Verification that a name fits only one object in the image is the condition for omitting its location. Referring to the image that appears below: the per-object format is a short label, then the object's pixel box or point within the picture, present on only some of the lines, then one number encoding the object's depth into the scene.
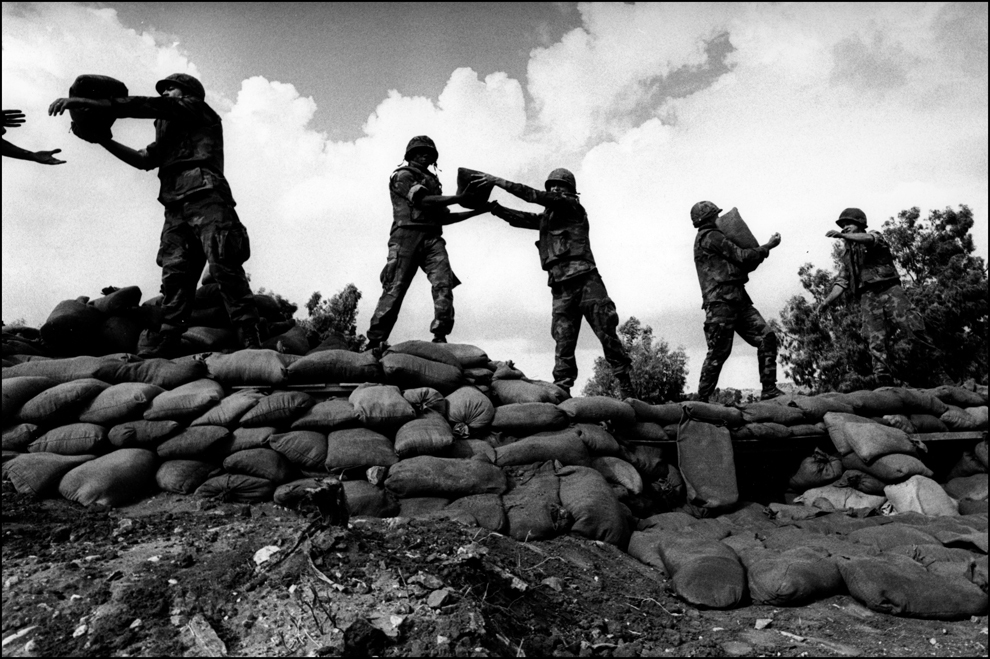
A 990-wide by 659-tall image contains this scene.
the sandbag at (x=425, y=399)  4.91
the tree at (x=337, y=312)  10.59
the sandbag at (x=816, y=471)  5.86
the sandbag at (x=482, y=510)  3.96
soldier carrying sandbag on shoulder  6.73
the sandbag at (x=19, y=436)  4.31
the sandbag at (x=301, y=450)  4.30
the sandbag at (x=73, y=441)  4.25
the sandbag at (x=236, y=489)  4.06
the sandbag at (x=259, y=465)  4.17
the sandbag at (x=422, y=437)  4.45
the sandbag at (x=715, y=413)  5.67
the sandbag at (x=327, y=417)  4.54
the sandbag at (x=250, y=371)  4.95
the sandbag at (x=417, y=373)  5.15
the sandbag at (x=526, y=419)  4.95
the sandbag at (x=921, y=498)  5.23
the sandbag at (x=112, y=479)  3.89
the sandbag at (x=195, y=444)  4.24
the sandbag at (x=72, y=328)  5.66
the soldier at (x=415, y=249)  6.04
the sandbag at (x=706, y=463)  5.25
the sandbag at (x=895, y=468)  5.52
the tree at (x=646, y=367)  15.07
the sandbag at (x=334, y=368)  5.00
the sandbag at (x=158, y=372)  4.86
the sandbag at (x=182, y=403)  4.41
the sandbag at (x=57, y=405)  4.41
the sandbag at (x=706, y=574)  3.44
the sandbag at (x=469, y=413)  4.93
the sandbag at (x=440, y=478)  4.16
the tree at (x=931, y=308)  13.12
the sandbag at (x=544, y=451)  4.68
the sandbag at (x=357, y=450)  4.29
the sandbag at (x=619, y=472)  4.88
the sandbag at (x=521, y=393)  5.28
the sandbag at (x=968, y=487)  5.69
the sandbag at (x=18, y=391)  4.45
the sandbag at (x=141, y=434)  4.28
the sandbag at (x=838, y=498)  5.45
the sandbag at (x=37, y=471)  3.91
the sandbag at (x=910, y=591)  3.16
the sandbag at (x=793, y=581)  3.36
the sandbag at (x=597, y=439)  5.01
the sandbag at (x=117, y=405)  4.40
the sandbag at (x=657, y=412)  5.59
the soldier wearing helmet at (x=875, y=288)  7.14
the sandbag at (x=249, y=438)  4.34
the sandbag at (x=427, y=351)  5.45
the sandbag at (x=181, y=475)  4.09
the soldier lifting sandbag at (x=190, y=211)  5.61
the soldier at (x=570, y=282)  6.35
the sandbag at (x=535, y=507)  4.00
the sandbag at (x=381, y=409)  4.62
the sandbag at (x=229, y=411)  4.43
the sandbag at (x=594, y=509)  4.13
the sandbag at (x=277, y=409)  4.48
